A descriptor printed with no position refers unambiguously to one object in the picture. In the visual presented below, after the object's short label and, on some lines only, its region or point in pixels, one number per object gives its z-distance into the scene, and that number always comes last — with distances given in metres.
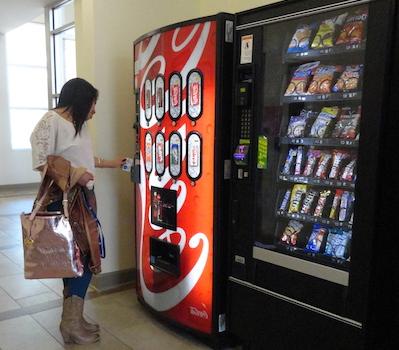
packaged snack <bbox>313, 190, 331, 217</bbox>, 1.88
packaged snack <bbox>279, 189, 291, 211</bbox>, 2.03
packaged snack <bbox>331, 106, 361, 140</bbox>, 1.75
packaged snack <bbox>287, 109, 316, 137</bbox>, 1.94
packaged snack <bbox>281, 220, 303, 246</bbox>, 2.01
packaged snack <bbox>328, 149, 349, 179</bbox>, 1.83
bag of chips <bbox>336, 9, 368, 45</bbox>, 1.64
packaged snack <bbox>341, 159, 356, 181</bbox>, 1.75
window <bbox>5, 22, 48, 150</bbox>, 7.56
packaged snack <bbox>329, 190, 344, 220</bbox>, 1.83
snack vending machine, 1.61
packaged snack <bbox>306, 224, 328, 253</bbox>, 1.90
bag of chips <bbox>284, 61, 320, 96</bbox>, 1.91
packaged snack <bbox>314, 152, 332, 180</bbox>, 1.87
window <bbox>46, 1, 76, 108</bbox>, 4.03
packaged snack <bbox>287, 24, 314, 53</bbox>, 1.86
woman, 2.19
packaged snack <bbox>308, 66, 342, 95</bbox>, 1.82
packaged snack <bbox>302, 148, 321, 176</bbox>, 1.92
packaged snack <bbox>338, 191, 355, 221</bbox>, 1.78
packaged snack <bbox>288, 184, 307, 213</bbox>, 1.98
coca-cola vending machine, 2.15
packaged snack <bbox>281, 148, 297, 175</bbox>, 2.00
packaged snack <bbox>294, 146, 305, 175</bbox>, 1.97
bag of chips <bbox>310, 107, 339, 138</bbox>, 1.87
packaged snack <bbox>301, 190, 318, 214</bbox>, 1.94
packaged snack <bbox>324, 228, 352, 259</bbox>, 1.78
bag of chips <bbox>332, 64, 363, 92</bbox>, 1.71
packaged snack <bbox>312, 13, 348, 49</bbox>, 1.76
